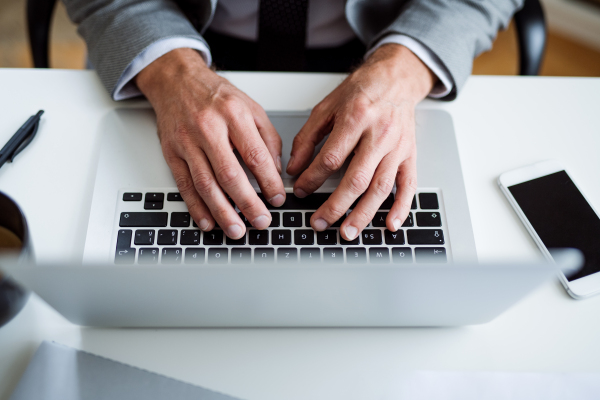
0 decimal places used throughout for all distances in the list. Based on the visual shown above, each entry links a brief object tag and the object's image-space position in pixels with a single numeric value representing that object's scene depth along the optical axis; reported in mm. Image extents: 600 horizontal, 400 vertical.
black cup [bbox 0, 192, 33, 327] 342
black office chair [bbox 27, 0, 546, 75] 702
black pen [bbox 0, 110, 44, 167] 531
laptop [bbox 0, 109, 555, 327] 283
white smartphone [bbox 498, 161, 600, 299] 460
